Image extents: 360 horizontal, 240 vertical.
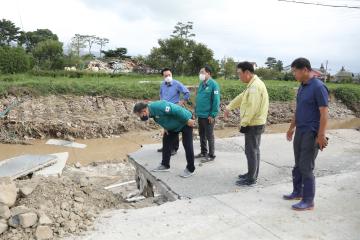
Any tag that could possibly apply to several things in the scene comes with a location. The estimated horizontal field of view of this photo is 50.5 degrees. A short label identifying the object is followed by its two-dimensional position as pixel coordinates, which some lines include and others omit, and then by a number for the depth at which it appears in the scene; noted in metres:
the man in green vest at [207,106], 6.47
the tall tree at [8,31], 38.88
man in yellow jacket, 5.17
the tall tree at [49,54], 28.70
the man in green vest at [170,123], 5.45
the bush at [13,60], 22.28
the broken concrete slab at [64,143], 12.24
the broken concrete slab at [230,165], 5.49
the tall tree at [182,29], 32.62
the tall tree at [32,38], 37.78
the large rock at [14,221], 4.00
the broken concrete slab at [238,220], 4.05
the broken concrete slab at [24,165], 6.70
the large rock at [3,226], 3.92
